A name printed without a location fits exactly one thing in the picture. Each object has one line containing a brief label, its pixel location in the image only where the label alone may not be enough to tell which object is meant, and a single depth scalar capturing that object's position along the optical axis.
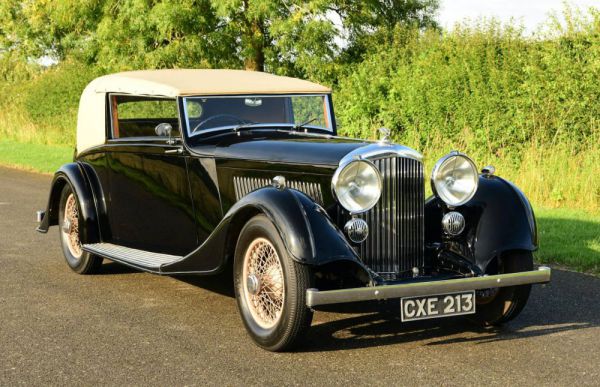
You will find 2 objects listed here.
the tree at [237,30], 18.42
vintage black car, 5.17
